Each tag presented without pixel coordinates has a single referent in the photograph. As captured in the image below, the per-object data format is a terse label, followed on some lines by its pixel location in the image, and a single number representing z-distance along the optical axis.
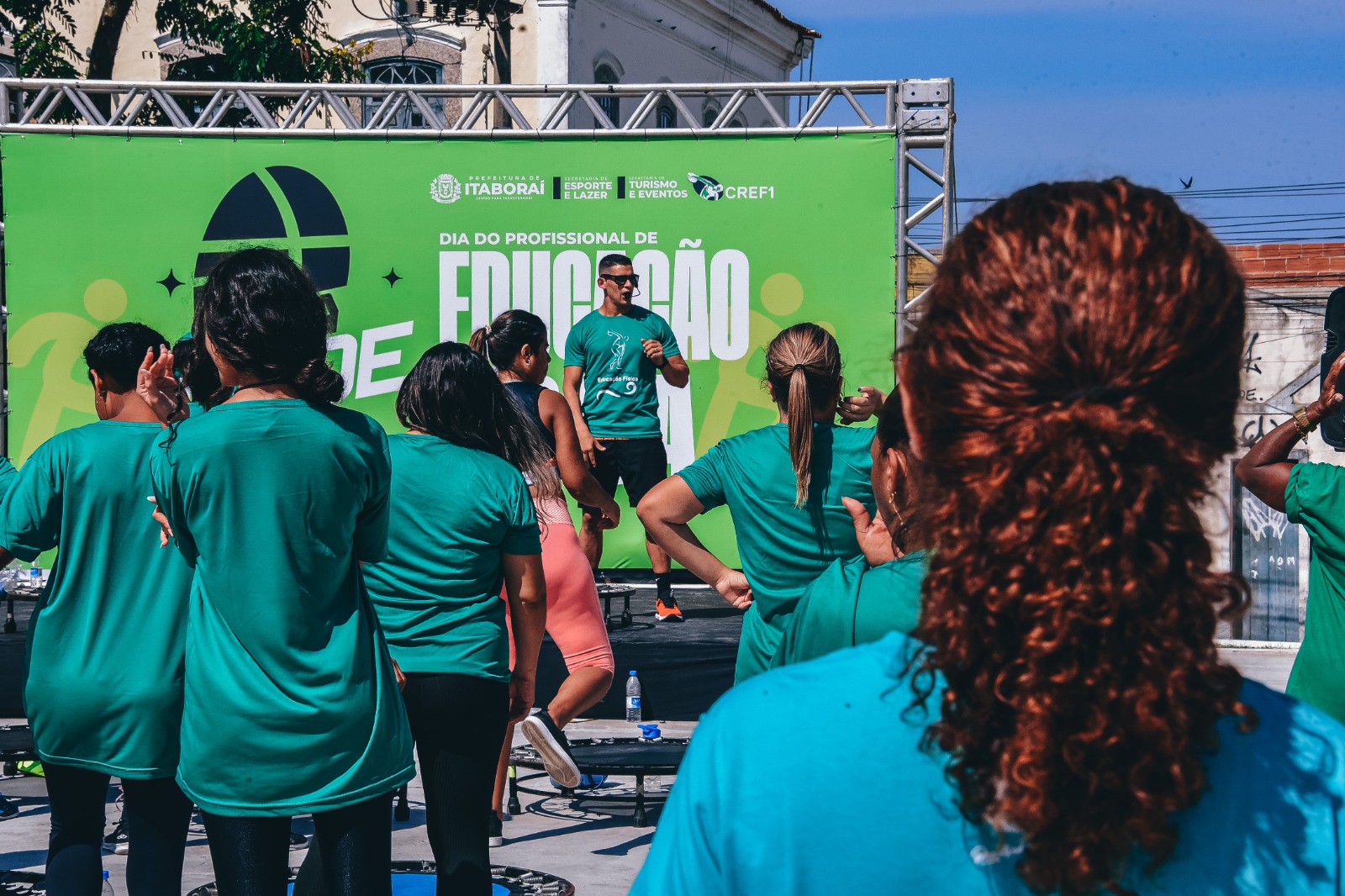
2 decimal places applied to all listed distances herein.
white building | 18.05
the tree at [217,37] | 14.66
